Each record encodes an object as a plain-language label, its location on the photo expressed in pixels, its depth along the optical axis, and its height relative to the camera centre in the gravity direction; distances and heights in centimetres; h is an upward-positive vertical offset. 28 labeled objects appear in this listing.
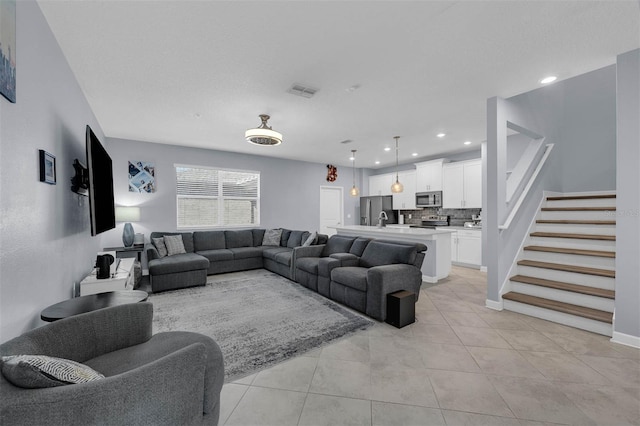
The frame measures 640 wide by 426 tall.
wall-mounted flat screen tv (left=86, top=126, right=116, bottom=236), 230 +25
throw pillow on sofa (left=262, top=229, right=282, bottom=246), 636 -62
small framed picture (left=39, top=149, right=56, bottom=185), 184 +32
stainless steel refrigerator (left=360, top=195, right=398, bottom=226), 816 +4
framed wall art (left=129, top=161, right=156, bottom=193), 527 +69
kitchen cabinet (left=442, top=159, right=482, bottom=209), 605 +59
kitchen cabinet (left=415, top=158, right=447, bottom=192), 684 +91
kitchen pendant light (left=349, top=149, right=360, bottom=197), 663 +143
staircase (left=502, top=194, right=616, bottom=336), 296 -74
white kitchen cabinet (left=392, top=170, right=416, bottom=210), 755 +48
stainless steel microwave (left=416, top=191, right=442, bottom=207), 692 +29
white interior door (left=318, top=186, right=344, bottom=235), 830 +8
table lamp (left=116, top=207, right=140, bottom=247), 481 -12
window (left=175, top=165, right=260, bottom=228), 592 +33
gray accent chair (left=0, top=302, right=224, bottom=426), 80 -64
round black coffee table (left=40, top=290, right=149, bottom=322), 173 -67
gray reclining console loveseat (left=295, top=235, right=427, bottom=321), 310 -81
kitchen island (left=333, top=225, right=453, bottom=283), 470 -63
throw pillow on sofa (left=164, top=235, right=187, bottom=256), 508 -63
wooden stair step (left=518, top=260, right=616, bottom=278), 311 -74
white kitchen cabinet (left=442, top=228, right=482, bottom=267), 571 -82
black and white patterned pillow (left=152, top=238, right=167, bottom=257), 488 -64
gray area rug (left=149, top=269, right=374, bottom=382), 242 -126
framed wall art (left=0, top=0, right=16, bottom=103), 131 +84
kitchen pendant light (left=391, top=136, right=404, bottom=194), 563 +46
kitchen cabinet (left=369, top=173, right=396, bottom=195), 829 +84
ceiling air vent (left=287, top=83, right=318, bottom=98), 314 +143
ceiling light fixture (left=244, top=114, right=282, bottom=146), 356 +101
